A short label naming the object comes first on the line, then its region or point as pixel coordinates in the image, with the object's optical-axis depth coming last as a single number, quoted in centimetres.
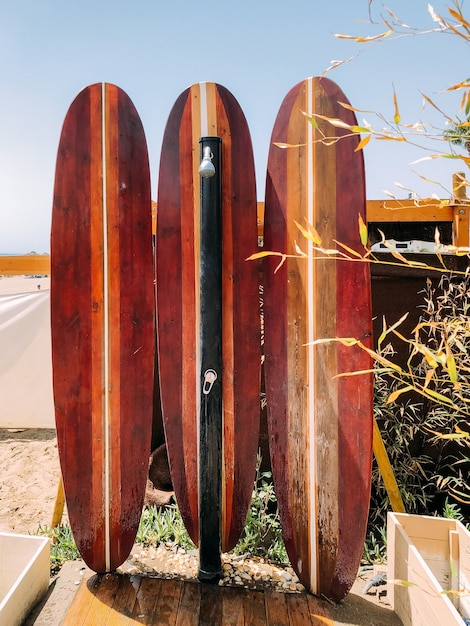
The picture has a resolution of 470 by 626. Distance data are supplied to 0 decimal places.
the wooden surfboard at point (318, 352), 188
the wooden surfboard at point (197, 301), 199
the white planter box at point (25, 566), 170
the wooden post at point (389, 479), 201
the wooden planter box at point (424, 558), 157
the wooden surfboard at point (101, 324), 202
